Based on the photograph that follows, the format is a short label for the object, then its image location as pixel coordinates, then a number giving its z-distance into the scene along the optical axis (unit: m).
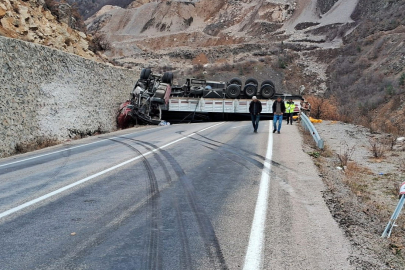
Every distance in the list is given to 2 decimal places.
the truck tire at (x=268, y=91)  26.10
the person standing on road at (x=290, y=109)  19.52
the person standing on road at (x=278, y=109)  15.03
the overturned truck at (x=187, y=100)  23.77
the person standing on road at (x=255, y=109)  15.27
